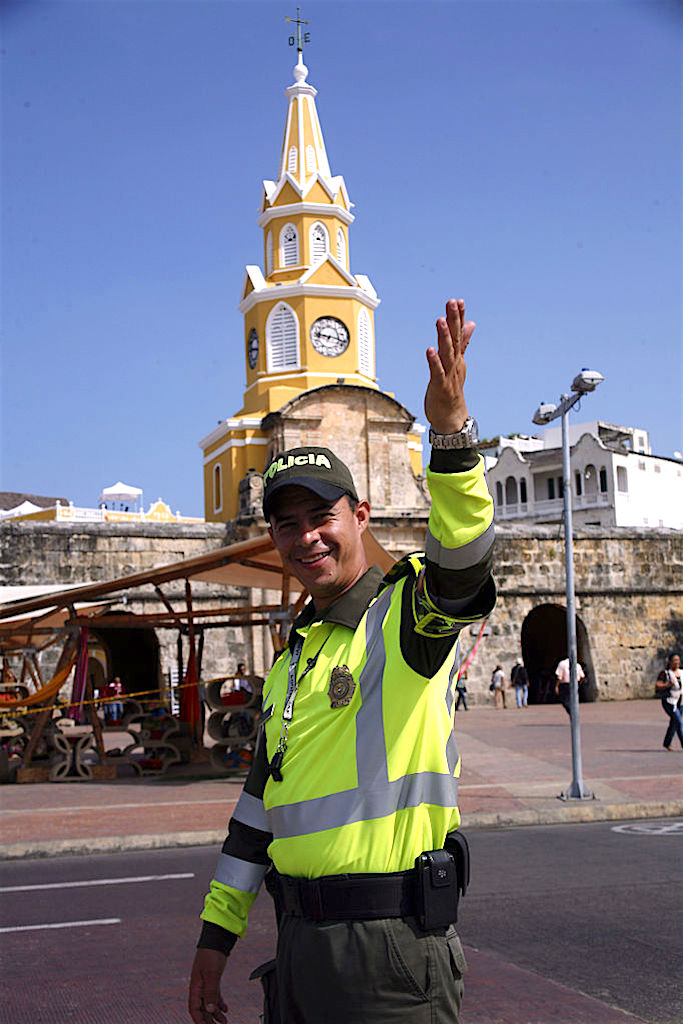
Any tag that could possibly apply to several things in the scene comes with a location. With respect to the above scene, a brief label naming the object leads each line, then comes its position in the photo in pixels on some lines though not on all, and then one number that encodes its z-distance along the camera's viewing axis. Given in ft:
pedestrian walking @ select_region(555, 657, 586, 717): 59.31
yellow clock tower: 111.34
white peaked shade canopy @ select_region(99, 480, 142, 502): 187.01
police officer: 7.18
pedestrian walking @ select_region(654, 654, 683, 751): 51.34
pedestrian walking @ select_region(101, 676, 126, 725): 93.96
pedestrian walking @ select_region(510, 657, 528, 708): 88.17
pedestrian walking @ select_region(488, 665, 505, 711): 87.00
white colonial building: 191.72
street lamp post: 38.14
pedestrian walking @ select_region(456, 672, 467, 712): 86.17
